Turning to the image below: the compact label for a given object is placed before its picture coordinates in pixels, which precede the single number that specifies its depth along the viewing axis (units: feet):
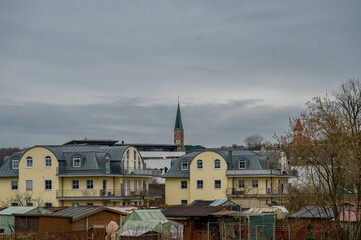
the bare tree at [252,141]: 510.01
